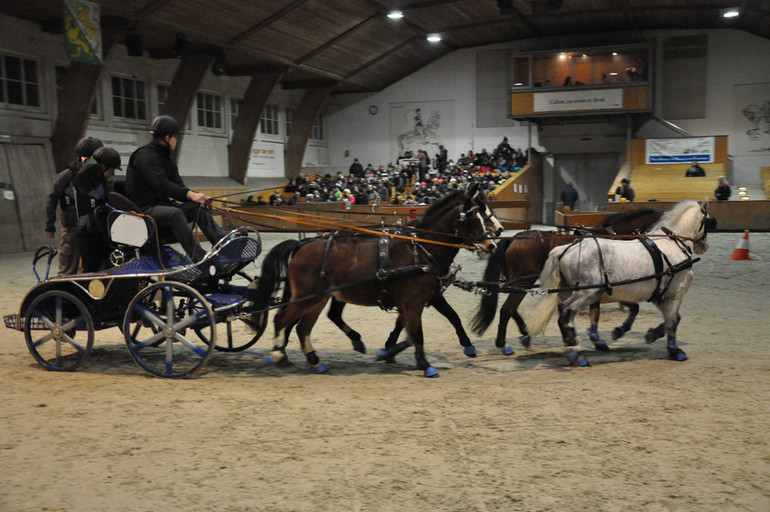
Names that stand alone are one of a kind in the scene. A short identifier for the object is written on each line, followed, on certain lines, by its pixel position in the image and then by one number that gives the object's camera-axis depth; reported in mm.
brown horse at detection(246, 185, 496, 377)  6066
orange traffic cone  13828
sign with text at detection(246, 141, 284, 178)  27973
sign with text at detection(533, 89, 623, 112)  26891
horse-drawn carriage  5898
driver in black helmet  6023
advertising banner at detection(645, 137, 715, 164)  26281
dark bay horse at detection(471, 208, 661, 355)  6945
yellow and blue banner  16047
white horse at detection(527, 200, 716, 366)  6406
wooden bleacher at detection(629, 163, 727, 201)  23375
